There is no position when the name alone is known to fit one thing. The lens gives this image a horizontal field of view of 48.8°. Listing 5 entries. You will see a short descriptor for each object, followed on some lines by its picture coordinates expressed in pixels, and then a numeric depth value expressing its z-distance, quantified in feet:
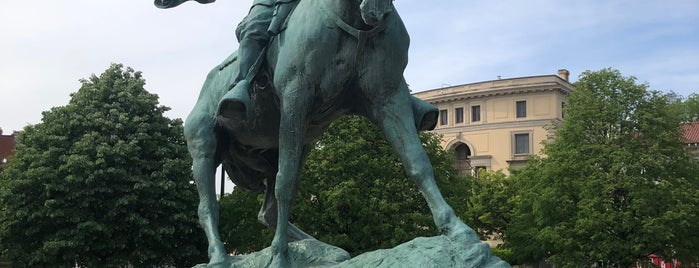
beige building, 204.44
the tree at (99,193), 87.92
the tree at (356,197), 90.27
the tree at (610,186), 100.27
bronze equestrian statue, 17.37
